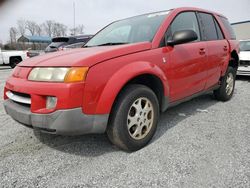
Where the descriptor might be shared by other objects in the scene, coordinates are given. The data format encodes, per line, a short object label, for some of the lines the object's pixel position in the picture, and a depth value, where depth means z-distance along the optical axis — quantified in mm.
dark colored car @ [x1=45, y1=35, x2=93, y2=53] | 9753
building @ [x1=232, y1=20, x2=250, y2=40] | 21500
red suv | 2133
